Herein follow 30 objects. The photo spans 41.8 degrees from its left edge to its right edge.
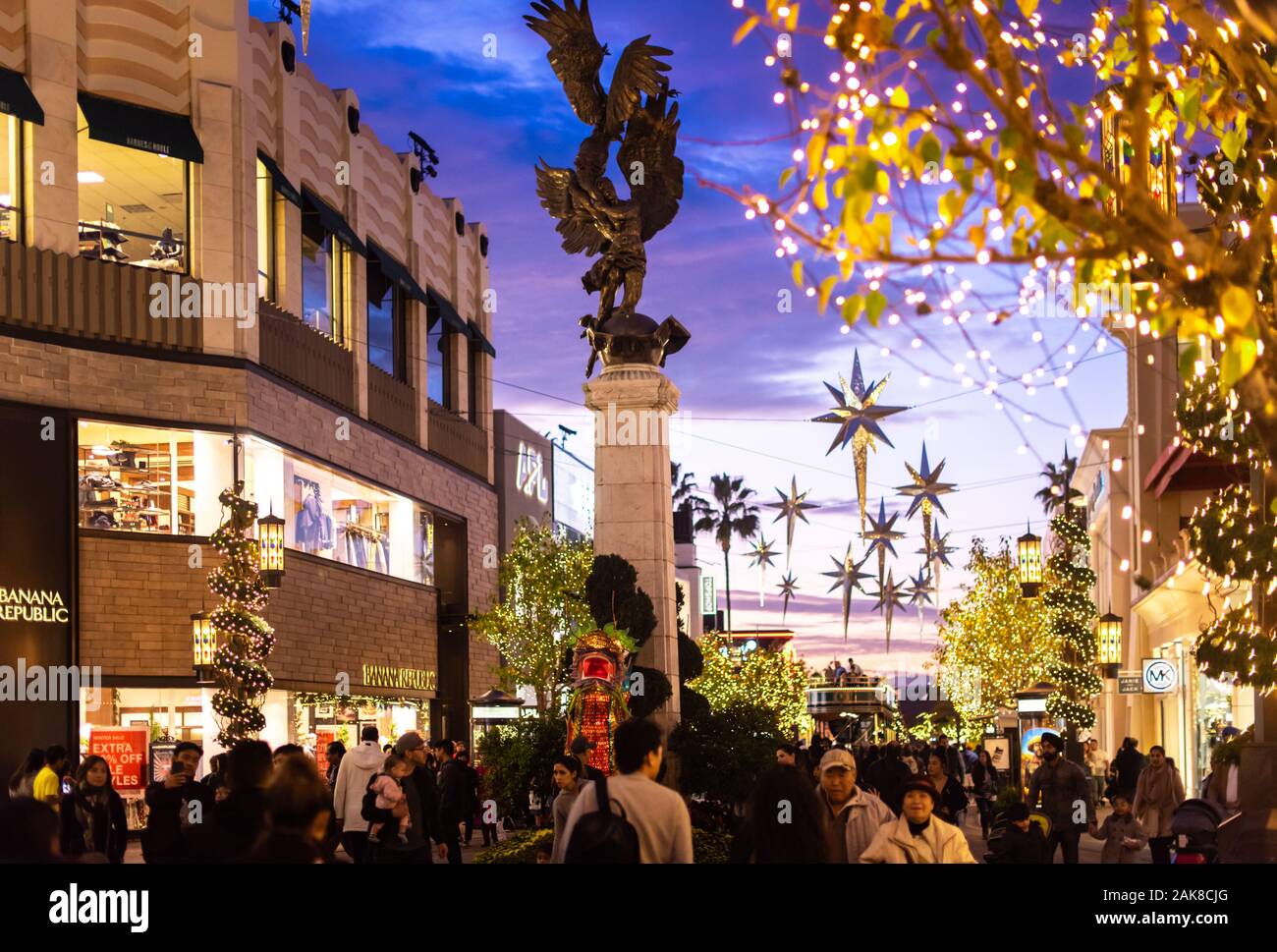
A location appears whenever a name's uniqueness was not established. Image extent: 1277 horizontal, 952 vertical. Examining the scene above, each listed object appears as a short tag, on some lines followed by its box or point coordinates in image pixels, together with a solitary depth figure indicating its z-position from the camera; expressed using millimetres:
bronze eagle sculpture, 23344
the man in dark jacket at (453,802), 20641
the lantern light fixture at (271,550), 34094
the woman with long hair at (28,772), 16516
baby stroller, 13992
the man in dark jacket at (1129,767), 26172
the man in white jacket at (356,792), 15938
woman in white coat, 8641
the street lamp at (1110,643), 35312
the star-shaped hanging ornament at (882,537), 82625
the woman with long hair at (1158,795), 17922
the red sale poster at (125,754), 34188
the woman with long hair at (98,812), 16531
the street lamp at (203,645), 33688
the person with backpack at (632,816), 6957
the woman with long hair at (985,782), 33419
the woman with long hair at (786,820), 7980
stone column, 22578
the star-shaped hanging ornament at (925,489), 71750
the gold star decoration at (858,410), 58312
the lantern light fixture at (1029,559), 33250
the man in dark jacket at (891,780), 14766
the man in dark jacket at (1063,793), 19078
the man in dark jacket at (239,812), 7547
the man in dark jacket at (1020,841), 12359
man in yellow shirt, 17281
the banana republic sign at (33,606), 33594
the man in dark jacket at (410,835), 14039
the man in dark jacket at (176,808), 9903
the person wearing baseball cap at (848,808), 9844
